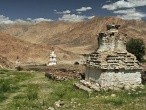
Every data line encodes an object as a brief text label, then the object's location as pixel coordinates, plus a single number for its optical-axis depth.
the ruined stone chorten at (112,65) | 10.69
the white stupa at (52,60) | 21.84
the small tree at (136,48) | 23.21
